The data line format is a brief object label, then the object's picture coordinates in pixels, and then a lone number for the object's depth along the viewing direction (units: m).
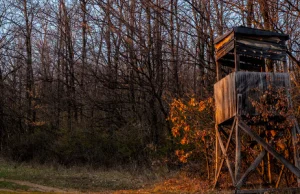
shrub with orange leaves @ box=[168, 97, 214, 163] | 17.44
